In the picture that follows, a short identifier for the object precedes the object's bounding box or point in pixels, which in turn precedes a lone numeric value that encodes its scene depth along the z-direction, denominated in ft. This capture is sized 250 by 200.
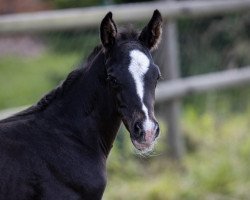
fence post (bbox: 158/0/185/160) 52.54
